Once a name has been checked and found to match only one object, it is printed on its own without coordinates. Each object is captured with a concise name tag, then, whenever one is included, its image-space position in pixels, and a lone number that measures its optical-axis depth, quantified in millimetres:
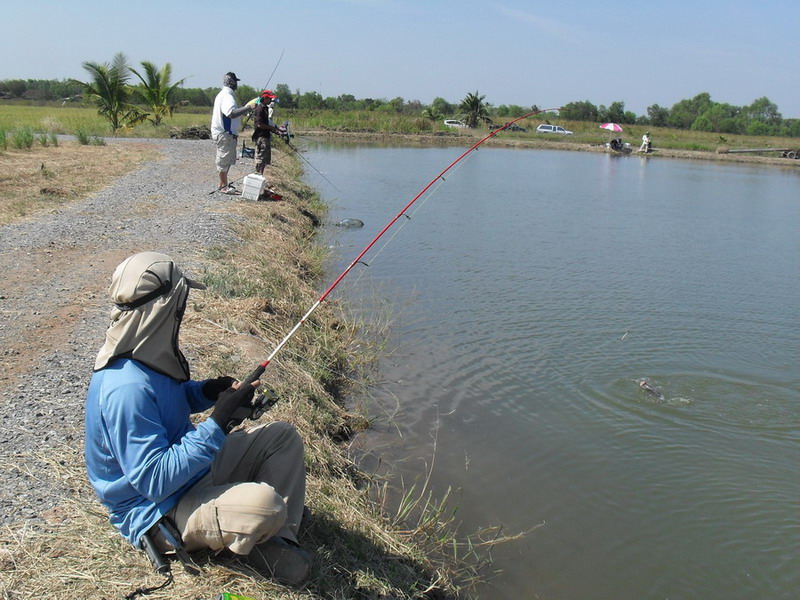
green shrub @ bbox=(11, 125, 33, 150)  16531
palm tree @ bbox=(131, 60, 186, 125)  27652
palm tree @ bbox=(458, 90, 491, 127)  50094
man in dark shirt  11922
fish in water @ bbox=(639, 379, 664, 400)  6371
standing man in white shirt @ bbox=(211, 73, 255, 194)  10492
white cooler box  11352
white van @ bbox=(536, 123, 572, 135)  48781
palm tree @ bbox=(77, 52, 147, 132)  25672
